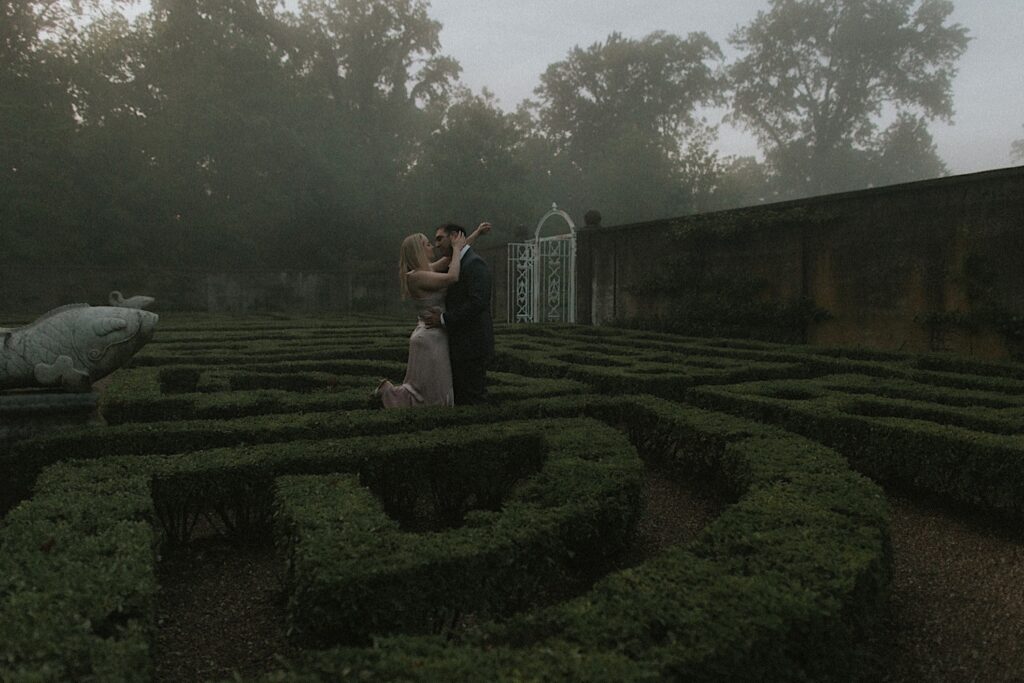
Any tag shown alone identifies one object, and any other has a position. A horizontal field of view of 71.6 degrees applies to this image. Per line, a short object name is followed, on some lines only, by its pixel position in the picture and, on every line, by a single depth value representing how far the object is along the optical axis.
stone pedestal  4.70
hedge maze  2.09
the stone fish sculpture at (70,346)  4.87
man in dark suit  5.34
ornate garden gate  17.59
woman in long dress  5.33
